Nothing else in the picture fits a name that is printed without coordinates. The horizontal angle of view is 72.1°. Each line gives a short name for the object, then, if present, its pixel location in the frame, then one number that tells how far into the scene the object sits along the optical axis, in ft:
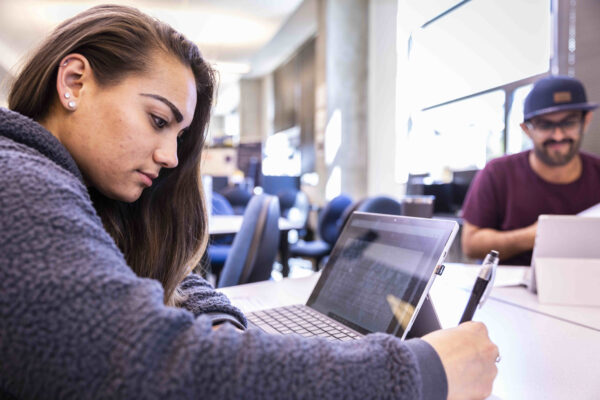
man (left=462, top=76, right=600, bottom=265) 5.48
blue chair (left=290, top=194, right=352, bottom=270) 11.55
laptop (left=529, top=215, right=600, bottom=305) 3.15
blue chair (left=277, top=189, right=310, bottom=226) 14.02
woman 1.06
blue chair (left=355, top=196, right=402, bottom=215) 6.73
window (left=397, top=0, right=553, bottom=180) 7.77
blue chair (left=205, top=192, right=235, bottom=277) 9.02
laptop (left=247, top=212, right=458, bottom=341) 2.03
